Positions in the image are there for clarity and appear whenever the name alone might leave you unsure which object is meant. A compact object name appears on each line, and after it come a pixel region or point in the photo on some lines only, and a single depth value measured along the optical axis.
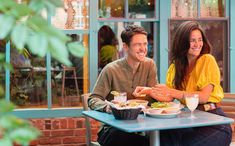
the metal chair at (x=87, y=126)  3.34
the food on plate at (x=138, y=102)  2.95
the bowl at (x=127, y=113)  2.72
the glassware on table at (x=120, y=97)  2.92
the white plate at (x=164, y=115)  2.80
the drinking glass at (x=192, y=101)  2.82
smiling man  3.16
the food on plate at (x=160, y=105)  2.89
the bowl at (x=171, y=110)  2.82
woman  2.98
